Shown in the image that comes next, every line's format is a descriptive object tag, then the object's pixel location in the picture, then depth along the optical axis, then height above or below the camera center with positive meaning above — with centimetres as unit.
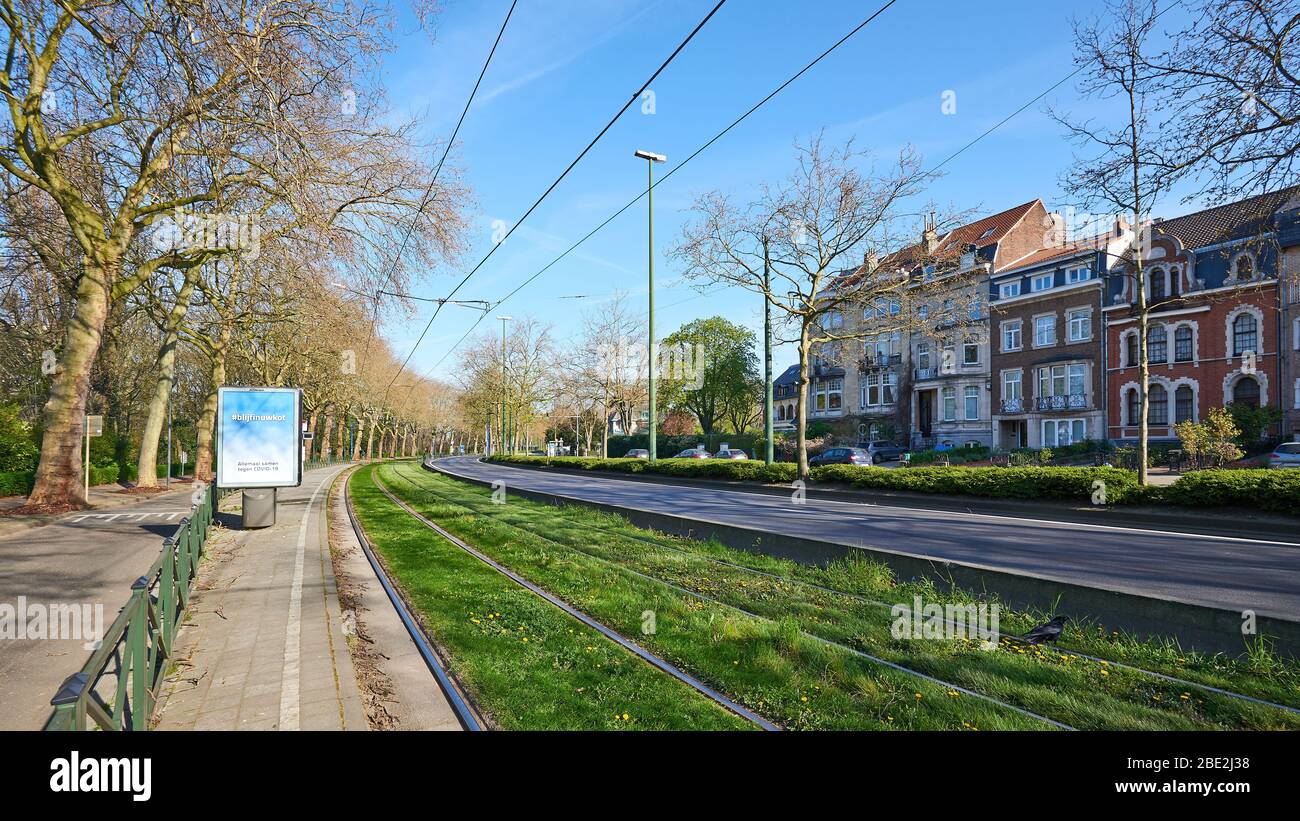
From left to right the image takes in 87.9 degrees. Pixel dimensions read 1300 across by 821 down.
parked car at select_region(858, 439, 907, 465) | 4759 -158
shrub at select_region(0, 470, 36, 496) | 2442 -195
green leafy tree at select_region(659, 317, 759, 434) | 6875 +618
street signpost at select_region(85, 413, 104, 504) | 2336 +17
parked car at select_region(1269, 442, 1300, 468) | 2673 -105
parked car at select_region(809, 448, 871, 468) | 3528 -147
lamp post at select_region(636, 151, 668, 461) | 2652 +983
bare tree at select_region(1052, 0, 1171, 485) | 1087 +455
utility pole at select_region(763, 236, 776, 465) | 2539 +227
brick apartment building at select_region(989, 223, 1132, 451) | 4112 +513
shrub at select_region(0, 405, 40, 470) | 2695 -59
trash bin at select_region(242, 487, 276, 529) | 1605 -187
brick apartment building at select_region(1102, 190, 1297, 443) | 3419 +491
